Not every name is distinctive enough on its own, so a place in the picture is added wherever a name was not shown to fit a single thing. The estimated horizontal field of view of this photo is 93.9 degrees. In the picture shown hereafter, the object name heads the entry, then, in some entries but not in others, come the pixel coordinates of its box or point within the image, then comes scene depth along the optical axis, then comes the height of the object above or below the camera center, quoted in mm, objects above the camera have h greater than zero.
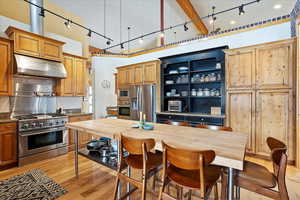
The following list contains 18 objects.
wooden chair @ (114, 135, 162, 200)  1310 -692
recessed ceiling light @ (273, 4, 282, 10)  4356 +2907
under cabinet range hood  2881 +733
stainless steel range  2751 -810
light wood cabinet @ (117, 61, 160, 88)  4348 +838
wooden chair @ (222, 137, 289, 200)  1124 -716
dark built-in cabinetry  3417 +370
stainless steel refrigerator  4305 -61
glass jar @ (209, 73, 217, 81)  3580 +561
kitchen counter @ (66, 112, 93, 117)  3558 -397
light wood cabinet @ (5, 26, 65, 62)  2873 +1240
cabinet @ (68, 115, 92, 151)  3539 -991
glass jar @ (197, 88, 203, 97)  3752 +160
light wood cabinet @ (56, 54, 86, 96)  3785 +599
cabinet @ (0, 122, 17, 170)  2536 -822
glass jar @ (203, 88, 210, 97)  3665 +181
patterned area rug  1883 -1292
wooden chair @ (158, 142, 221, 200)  1000 -669
